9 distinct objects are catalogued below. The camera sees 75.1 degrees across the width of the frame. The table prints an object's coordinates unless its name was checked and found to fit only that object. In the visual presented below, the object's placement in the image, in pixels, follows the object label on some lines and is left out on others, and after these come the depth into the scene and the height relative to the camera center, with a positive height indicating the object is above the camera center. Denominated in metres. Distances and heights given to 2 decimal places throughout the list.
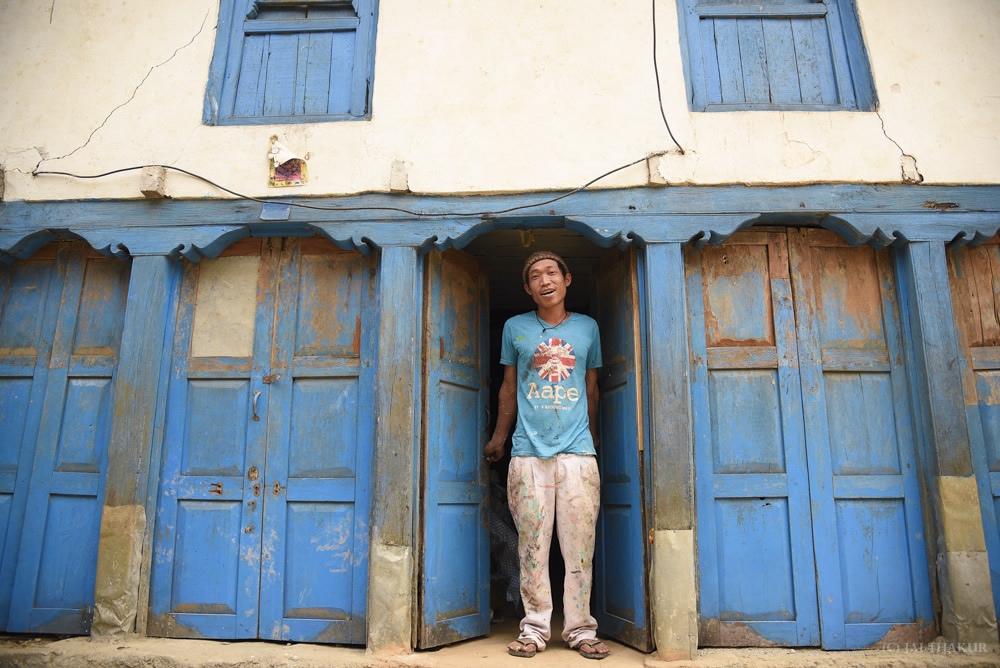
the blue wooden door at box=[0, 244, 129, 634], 4.05 +0.35
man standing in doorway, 3.83 +0.17
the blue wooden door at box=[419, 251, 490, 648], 3.97 +0.13
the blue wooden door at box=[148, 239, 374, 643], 3.95 +0.18
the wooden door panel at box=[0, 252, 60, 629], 4.14 +0.69
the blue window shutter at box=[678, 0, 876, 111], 4.38 +2.86
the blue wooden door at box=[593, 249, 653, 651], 3.88 +0.07
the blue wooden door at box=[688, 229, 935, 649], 3.79 +0.20
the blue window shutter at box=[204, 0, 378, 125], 4.51 +2.89
